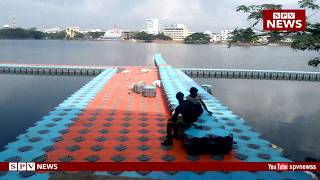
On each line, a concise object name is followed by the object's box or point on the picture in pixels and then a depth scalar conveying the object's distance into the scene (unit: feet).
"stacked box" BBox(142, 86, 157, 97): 76.95
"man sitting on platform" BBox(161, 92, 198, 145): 37.37
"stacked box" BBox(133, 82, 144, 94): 81.48
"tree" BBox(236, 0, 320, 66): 31.65
